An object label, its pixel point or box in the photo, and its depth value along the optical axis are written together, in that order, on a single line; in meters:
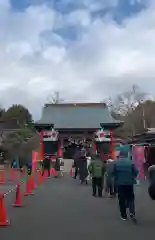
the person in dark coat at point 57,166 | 14.42
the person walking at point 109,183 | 7.75
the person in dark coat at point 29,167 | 14.46
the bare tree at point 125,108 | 41.52
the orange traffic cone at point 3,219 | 4.95
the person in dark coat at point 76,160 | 12.04
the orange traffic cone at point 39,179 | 11.25
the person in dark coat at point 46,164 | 14.50
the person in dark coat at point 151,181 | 4.06
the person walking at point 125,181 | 5.14
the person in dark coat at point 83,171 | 11.36
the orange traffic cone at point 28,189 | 8.52
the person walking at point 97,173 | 8.05
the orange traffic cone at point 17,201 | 6.70
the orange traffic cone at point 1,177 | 12.18
